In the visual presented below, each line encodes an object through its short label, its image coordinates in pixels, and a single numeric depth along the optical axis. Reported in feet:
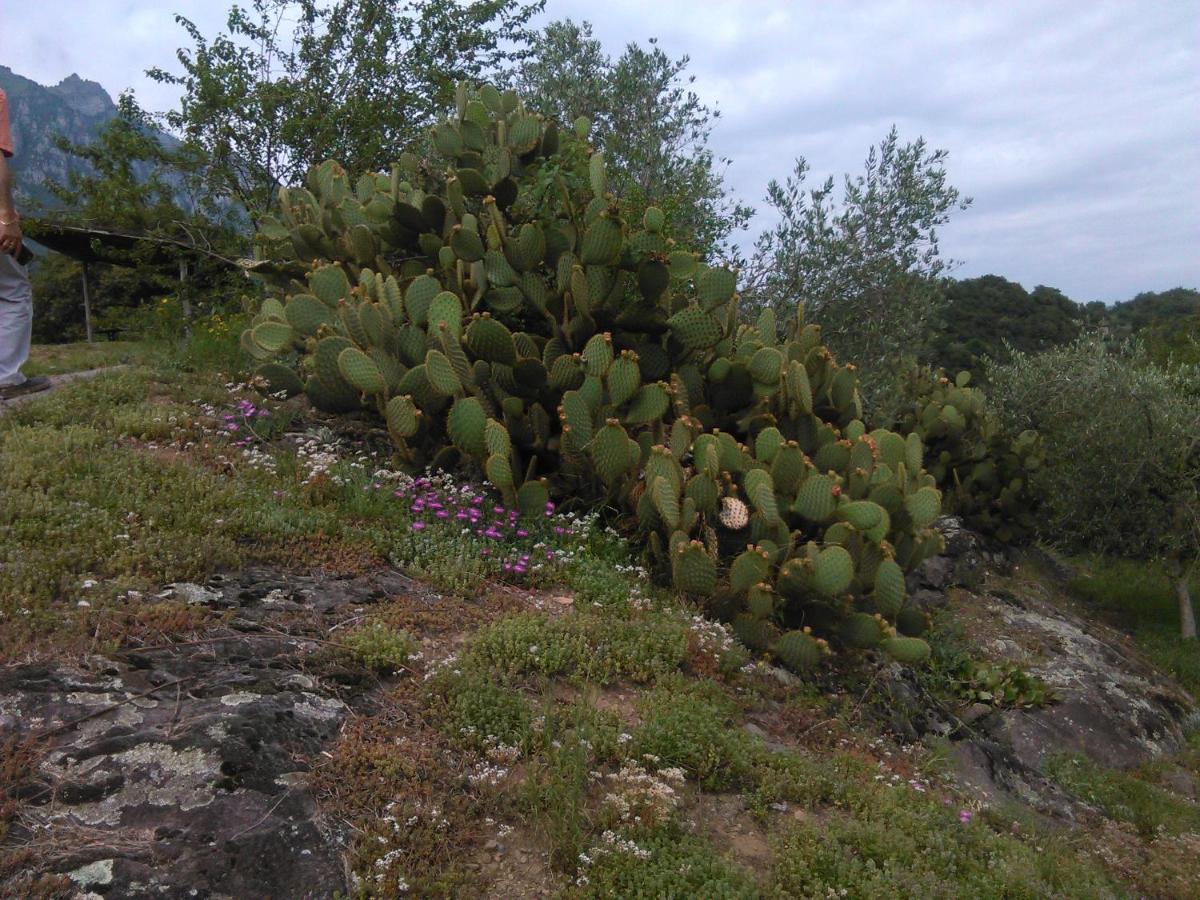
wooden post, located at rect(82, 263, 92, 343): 45.57
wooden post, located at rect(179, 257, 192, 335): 36.79
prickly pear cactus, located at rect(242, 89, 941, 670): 17.25
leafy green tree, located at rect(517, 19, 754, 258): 34.17
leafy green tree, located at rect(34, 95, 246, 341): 36.88
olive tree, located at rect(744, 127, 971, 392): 34.22
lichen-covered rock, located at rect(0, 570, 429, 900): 8.46
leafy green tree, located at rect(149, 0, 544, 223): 37.76
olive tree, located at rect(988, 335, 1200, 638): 34.76
